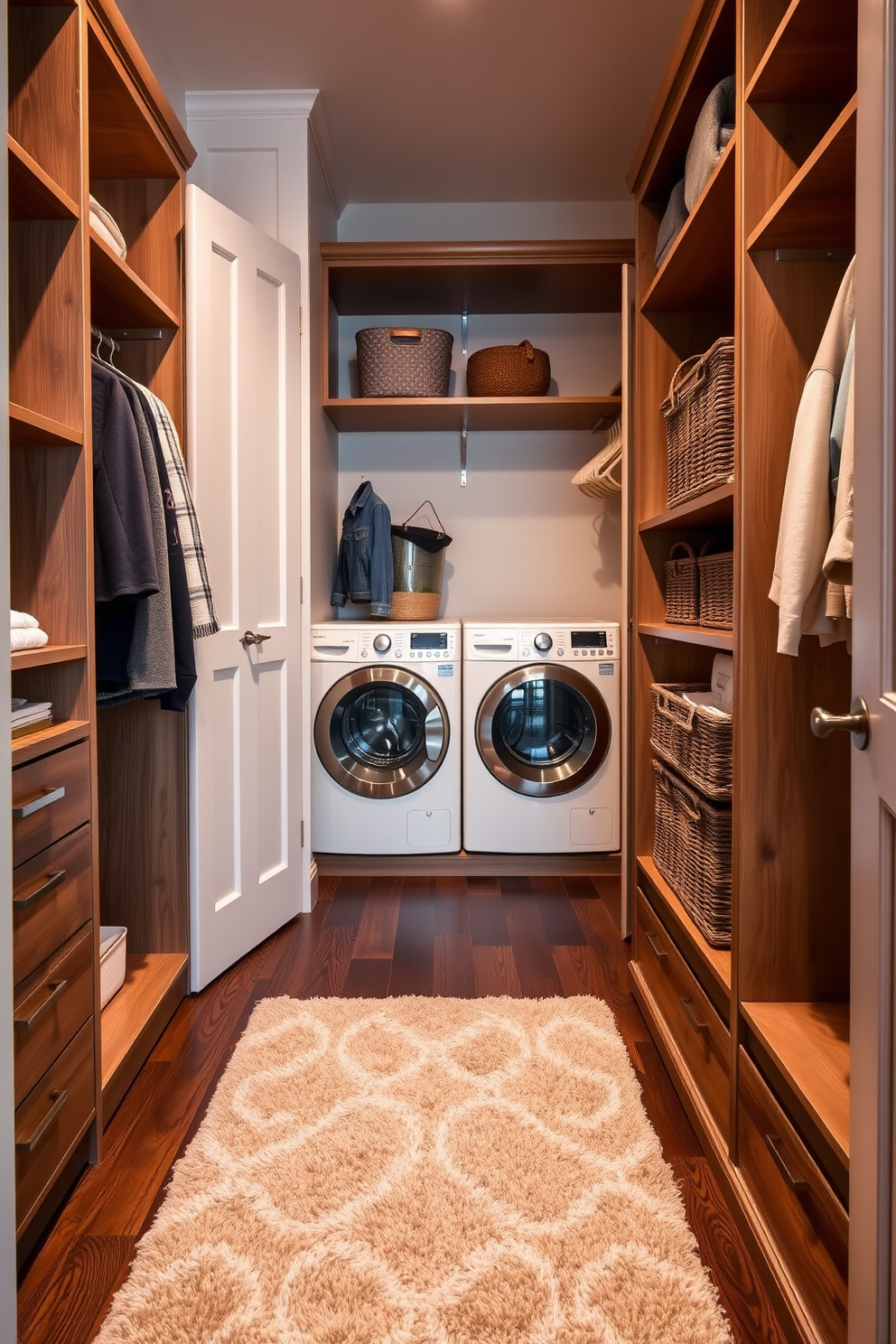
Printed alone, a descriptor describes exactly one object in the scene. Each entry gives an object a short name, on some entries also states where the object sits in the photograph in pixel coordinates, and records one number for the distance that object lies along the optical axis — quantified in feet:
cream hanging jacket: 3.83
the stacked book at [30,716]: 4.37
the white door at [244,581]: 7.07
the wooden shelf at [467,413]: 10.16
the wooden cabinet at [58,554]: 4.19
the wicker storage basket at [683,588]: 6.40
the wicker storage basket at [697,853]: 5.17
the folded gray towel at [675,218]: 6.16
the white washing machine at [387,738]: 9.75
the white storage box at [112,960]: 6.07
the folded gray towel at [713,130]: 5.08
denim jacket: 10.35
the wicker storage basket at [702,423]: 5.15
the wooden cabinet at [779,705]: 3.83
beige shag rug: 3.74
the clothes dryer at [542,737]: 9.91
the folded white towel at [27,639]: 4.15
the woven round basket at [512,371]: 10.40
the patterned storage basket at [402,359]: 10.18
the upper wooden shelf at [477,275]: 9.79
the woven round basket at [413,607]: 10.66
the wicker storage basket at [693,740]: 5.13
